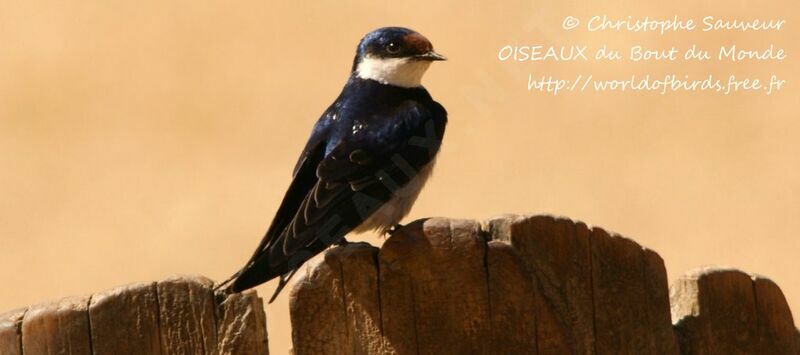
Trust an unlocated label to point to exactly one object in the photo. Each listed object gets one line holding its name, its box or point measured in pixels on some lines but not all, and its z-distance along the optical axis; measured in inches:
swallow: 292.2
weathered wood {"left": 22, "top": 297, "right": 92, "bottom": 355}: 225.3
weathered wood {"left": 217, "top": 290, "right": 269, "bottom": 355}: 226.2
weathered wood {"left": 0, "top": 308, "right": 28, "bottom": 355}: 226.5
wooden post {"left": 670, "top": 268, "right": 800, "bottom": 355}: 239.9
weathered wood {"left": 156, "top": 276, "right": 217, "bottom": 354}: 225.3
